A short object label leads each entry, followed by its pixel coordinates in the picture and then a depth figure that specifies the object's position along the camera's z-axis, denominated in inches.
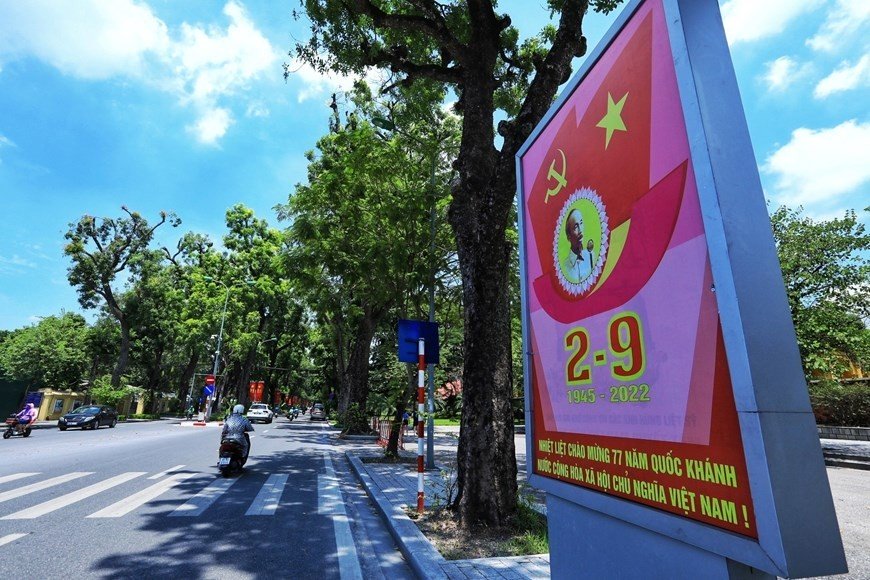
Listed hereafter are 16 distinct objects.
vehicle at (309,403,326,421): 1980.8
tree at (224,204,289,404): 1462.8
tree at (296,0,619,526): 228.4
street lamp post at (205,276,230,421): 1275.6
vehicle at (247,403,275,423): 1483.8
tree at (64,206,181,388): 1321.4
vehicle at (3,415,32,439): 678.3
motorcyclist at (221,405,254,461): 407.8
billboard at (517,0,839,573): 68.7
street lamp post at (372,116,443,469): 447.2
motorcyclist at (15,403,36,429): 700.7
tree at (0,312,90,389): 1489.9
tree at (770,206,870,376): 682.8
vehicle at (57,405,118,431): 923.4
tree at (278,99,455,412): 480.7
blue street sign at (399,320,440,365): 328.8
